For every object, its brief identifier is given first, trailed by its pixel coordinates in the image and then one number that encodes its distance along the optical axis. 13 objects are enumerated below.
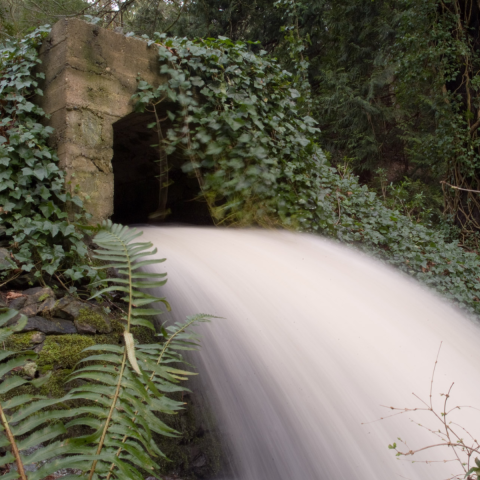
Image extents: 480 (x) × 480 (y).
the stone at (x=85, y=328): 2.49
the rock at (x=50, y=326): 2.34
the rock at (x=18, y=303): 2.42
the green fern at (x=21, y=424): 1.07
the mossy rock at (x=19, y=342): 2.17
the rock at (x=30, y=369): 2.07
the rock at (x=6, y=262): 2.54
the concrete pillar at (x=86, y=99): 3.12
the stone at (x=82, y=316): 2.51
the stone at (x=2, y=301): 2.38
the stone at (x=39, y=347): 2.22
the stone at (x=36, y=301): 2.45
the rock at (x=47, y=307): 2.48
